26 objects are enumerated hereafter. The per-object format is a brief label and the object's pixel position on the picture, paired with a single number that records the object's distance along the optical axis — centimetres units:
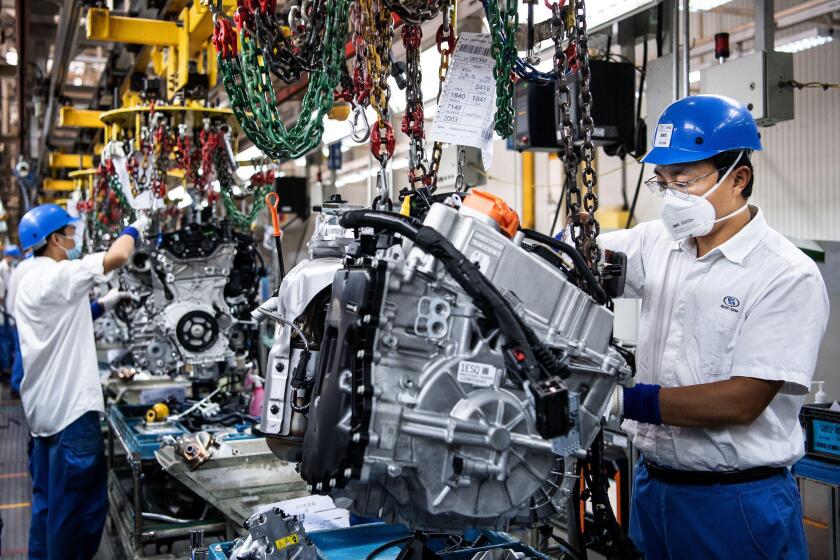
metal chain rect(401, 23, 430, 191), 257
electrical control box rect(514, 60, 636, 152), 490
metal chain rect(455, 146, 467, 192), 246
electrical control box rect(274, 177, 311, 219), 1173
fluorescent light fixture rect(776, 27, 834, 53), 721
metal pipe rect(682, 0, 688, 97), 400
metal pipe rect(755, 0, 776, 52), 415
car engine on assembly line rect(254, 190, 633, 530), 166
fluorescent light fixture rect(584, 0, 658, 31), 358
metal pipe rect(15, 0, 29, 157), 611
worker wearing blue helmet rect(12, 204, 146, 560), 437
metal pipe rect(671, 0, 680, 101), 411
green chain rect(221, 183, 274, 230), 542
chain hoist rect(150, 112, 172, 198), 522
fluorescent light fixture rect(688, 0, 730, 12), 460
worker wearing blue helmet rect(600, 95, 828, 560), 221
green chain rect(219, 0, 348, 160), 248
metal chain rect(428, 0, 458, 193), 258
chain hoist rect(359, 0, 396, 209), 246
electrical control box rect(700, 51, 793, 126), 389
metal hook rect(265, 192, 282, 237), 252
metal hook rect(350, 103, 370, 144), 254
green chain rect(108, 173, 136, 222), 630
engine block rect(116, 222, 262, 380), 543
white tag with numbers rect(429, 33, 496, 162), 248
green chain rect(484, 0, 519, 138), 231
